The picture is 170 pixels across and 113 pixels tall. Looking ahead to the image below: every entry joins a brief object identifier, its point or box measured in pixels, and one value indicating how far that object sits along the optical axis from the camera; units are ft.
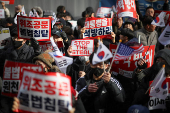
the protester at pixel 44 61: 31.87
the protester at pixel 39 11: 57.50
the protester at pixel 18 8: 61.40
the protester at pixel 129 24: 48.16
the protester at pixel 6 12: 74.43
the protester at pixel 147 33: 43.75
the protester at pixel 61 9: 65.84
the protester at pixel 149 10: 54.75
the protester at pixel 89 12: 63.43
